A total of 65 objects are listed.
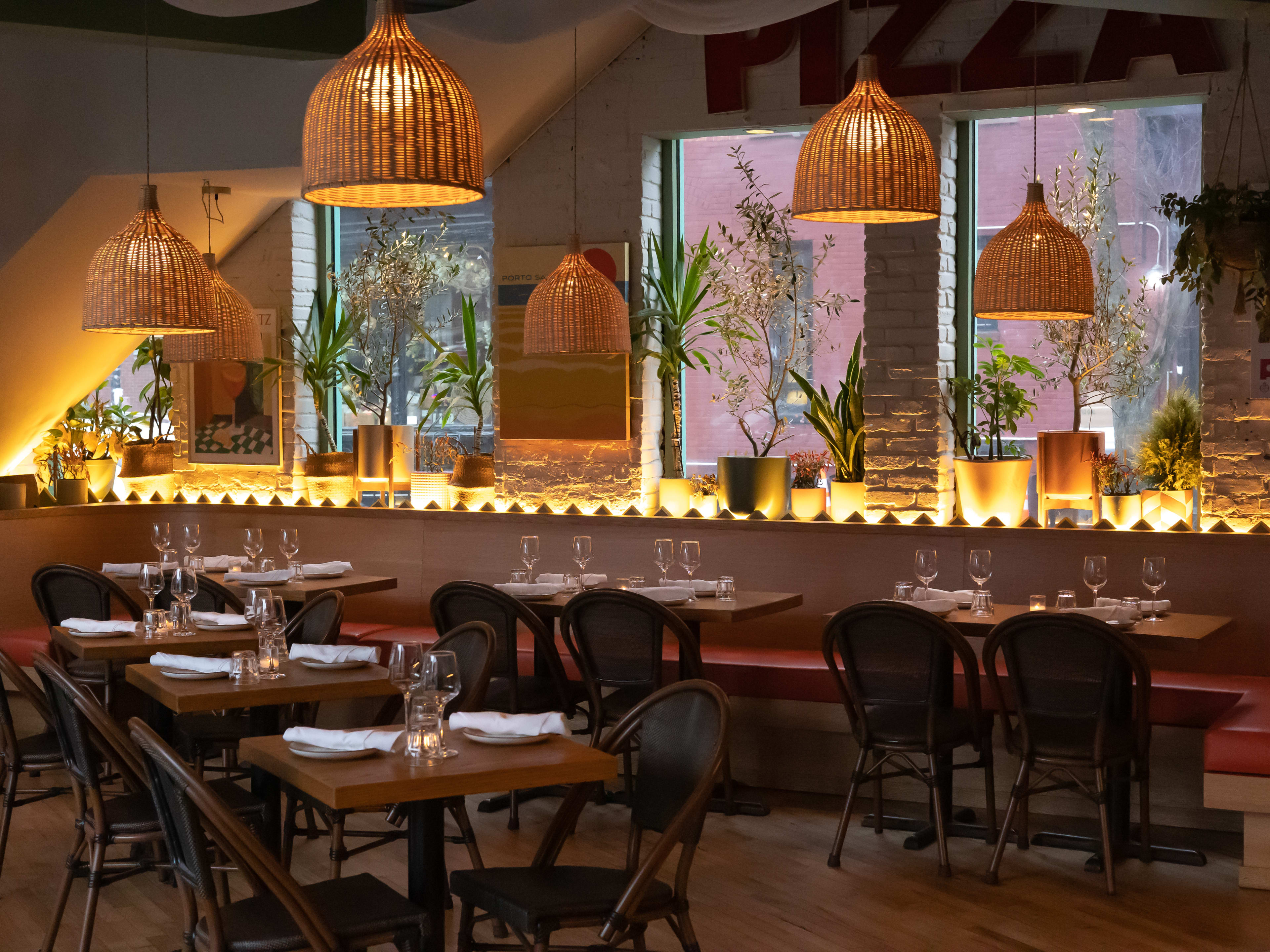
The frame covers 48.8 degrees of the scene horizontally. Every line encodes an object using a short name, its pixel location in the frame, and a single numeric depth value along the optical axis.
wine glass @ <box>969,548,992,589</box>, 5.40
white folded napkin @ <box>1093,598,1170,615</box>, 5.23
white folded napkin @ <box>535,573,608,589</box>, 6.16
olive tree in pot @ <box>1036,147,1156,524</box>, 6.33
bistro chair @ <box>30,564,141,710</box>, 5.86
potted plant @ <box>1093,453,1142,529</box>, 6.09
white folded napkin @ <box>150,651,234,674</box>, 4.07
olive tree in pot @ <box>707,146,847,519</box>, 7.00
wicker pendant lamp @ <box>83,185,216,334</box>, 4.66
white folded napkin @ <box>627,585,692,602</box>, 5.55
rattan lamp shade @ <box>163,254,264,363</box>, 6.72
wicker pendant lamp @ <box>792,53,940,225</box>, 3.87
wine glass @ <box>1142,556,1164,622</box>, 5.22
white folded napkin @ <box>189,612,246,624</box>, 4.93
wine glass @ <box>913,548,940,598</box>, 5.39
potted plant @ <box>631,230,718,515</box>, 7.04
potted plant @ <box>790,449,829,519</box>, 6.73
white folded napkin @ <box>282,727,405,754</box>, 3.03
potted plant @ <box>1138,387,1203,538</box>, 6.10
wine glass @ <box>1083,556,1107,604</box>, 5.30
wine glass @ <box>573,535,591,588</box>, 6.04
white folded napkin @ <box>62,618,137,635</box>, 4.80
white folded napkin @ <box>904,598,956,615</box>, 5.18
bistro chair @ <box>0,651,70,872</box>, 4.41
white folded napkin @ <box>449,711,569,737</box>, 3.16
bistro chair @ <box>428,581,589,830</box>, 5.26
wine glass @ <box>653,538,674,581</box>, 5.96
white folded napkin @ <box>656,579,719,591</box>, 5.86
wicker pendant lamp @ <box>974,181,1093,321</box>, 5.02
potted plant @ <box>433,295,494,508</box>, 7.49
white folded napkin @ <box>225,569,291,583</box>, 6.39
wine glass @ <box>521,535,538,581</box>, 6.18
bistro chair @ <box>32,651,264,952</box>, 3.64
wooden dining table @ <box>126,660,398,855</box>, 3.79
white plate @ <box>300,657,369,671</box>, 4.13
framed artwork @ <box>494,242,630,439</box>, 7.12
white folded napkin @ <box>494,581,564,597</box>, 5.80
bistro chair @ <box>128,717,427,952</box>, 2.80
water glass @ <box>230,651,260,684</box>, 3.98
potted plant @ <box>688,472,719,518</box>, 6.99
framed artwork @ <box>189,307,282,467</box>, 8.13
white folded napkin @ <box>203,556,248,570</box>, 6.95
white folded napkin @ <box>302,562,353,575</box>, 6.61
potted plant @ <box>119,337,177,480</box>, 8.14
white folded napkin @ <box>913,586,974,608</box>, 5.47
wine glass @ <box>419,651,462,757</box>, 3.03
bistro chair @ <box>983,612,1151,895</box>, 4.41
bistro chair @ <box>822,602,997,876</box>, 4.65
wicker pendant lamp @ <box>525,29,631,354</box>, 5.79
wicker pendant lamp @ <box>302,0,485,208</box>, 3.05
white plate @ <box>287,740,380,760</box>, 3.01
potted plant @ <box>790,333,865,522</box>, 6.73
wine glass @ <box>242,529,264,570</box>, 6.64
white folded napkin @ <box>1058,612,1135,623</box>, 5.00
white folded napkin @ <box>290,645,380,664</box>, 4.15
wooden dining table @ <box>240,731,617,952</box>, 2.81
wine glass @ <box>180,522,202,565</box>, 6.48
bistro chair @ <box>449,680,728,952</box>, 2.91
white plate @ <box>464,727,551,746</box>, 3.15
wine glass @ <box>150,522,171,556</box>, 6.76
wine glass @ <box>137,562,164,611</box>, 4.93
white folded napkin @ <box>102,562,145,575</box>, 6.59
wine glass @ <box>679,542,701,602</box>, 5.80
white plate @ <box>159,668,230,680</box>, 4.02
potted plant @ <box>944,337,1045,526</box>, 6.36
